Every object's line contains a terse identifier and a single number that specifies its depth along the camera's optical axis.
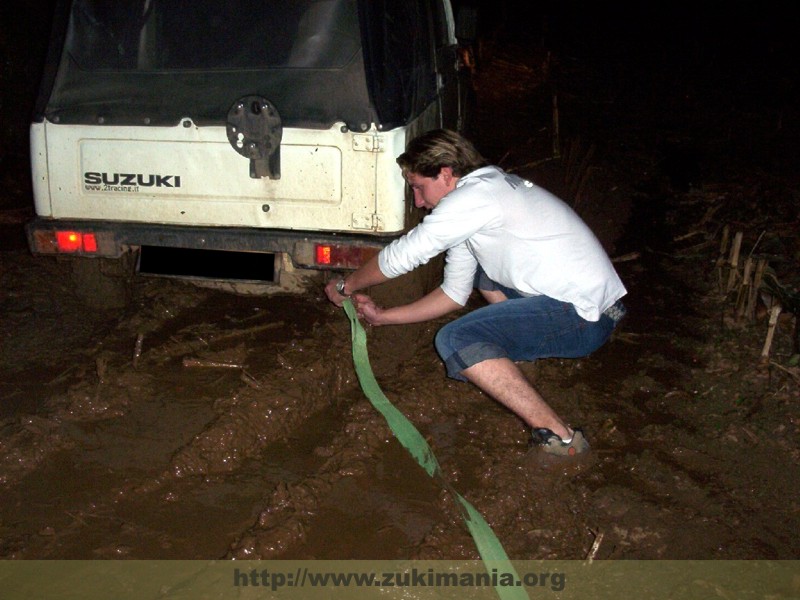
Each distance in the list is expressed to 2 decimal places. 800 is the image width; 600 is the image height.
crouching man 3.51
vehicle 4.05
